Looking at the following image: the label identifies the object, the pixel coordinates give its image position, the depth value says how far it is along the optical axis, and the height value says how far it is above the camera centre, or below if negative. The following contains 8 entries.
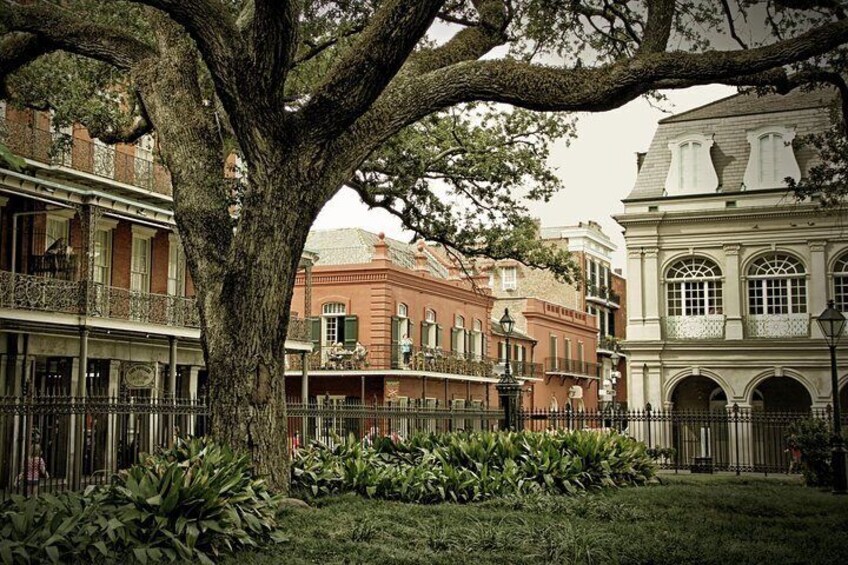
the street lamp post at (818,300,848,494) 17.44 -0.17
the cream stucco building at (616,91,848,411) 31.77 +3.98
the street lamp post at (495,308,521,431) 19.59 +0.05
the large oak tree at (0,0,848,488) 10.55 +3.16
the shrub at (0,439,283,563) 8.20 -0.95
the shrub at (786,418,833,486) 19.12 -0.93
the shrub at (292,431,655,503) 13.27 -0.88
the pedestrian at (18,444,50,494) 11.78 -0.85
